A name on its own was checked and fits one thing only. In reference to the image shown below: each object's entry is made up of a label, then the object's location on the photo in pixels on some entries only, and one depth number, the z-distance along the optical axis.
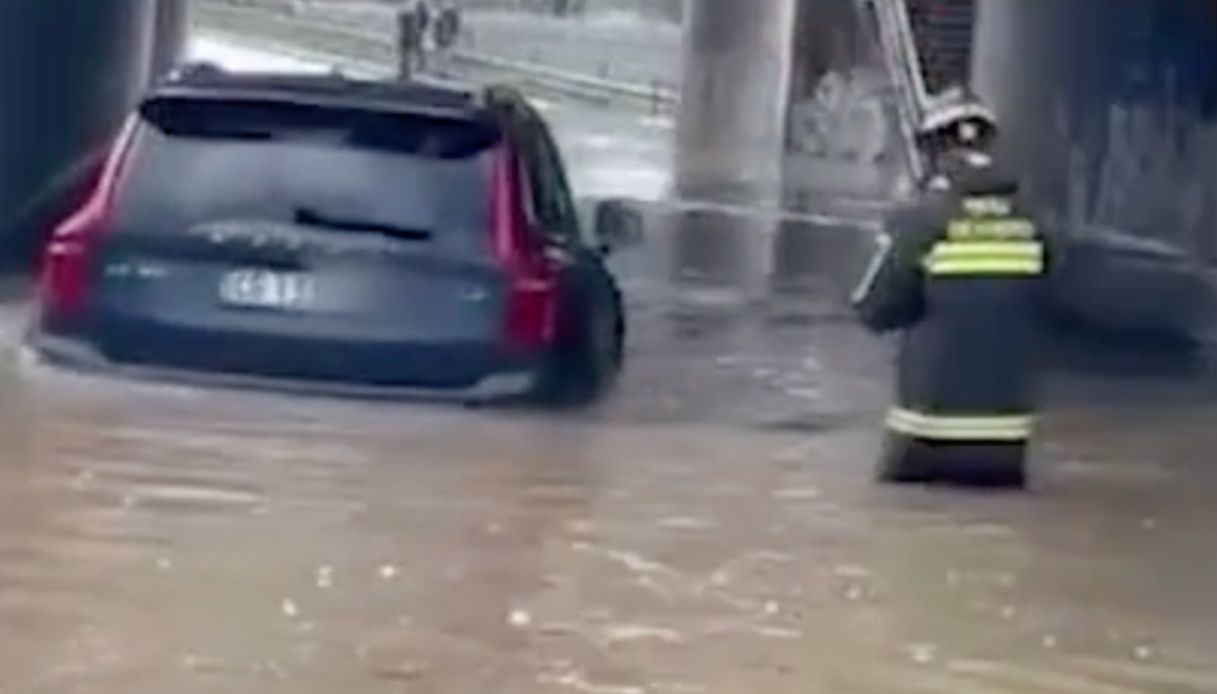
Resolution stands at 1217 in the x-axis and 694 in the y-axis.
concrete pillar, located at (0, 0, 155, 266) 22.52
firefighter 13.36
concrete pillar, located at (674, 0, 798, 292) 51.19
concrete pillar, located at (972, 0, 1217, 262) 26.14
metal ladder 30.98
